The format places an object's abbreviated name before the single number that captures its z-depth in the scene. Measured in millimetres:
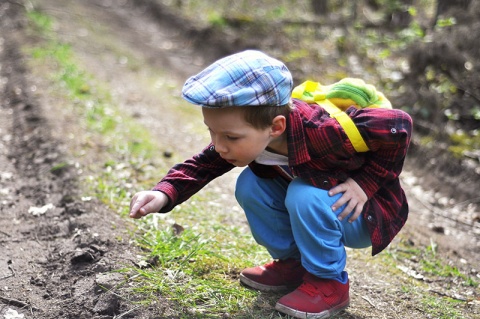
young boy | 2176
